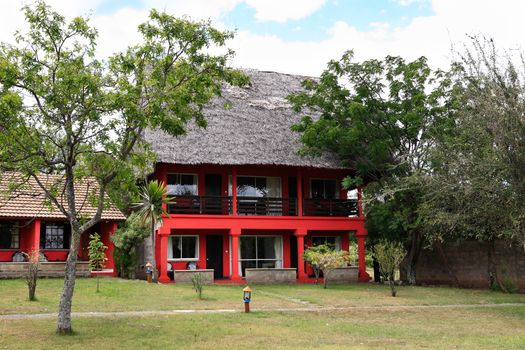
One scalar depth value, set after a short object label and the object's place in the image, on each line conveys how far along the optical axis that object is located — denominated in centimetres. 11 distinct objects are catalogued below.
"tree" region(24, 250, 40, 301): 1502
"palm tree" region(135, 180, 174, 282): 2141
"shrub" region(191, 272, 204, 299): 1677
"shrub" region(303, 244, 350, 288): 2214
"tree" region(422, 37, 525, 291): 1353
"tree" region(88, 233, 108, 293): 1959
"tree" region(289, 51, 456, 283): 2286
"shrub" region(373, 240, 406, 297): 1928
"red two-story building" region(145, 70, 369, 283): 2348
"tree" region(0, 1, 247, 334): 1041
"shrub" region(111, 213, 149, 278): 2419
